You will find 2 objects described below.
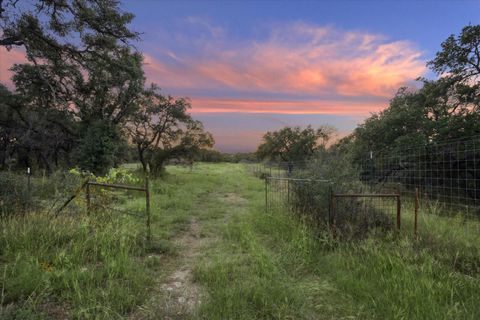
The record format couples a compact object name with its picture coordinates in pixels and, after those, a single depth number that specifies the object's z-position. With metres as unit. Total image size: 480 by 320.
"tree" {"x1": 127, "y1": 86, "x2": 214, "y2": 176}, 21.16
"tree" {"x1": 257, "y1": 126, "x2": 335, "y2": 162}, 39.19
